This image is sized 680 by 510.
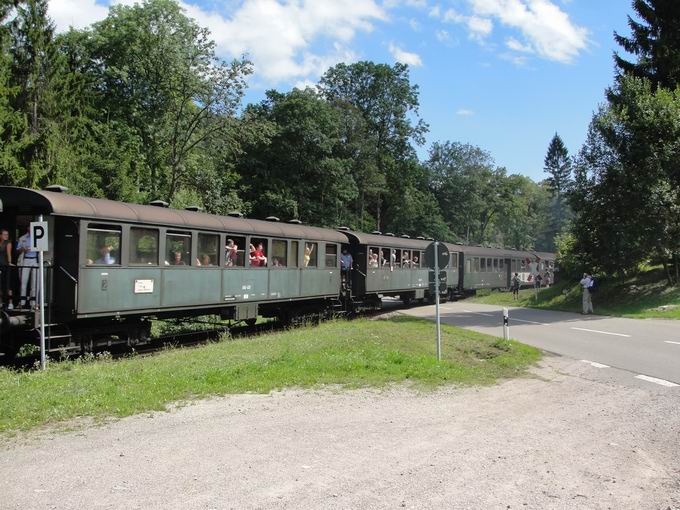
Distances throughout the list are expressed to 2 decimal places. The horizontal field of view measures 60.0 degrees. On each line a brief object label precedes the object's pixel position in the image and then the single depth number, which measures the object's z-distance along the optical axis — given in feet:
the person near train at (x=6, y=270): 36.60
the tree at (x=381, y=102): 177.58
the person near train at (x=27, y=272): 36.35
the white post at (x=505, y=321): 48.71
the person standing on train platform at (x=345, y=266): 70.94
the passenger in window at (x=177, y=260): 44.54
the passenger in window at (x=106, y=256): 38.37
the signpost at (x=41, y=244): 33.14
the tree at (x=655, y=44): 94.58
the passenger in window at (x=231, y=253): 50.21
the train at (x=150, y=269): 36.81
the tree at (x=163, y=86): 104.01
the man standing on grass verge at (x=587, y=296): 80.79
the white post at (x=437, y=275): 38.67
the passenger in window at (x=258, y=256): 53.57
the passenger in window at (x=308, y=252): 62.03
